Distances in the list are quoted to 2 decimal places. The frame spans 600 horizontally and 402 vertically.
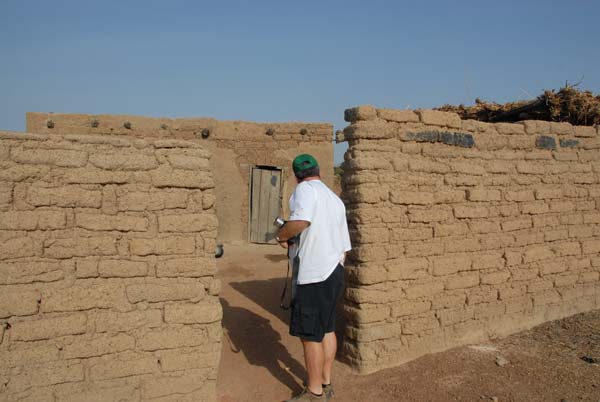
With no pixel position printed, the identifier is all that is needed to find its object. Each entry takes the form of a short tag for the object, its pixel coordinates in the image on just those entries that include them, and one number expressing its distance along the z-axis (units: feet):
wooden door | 38.19
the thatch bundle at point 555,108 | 18.62
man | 11.23
